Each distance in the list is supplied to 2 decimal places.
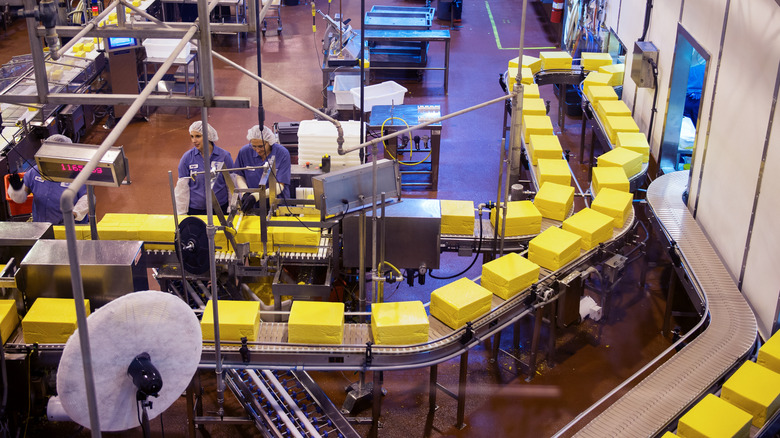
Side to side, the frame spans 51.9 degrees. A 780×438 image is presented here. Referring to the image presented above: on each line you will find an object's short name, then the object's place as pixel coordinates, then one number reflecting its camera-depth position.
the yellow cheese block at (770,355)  5.65
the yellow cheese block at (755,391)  5.33
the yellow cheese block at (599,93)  10.33
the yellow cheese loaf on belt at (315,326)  5.71
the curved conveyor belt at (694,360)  5.48
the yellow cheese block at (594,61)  11.66
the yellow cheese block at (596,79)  10.83
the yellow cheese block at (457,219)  7.08
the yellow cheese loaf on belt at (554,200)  7.42
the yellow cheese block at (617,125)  9.43
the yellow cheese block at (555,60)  11.48
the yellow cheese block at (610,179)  7.95
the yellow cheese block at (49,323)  5.73
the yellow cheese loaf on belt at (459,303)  5.95
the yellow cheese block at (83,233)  6.91
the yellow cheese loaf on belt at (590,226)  6.98
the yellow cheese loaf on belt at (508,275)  6.28
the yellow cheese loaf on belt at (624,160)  8.48
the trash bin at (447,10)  17.77
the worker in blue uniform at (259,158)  7.79
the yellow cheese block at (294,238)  6.88
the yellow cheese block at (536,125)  9.20
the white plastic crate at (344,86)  11.75
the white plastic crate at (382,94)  11.84
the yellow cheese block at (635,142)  8.90
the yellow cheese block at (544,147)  8.57
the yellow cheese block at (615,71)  11.49
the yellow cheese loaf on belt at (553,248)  6.65
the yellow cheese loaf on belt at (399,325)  5.73
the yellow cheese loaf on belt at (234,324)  5.69
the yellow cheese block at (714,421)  5.08
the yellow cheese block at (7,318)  5.75
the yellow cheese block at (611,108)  9.84
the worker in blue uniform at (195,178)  7.77
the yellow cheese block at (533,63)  11.51
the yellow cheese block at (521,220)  7.13
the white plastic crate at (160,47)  12.76
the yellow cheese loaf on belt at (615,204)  7.37
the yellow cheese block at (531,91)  10.34
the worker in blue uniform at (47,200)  7.52
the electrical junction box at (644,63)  10.02
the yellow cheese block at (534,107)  9.73
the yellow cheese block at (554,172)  7.98
